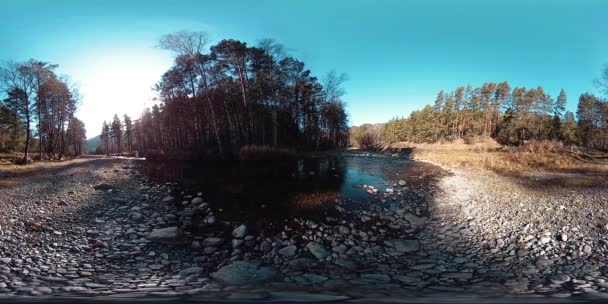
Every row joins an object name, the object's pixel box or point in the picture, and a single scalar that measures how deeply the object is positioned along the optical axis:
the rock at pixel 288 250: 5.52
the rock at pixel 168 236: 6.16
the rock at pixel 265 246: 5.75
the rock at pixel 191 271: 4.52
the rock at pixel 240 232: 6.51
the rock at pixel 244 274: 4.19
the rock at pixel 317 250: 5.38
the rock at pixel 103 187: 11.31
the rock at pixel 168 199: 9.82
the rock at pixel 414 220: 7.30
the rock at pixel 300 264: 4.88
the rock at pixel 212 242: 6.04
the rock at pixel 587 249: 5.33
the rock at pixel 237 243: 5.97
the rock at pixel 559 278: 4.08
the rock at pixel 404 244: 5.78
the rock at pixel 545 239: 5.80
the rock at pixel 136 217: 7.63
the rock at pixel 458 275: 4.46
